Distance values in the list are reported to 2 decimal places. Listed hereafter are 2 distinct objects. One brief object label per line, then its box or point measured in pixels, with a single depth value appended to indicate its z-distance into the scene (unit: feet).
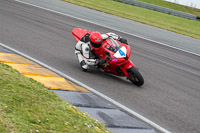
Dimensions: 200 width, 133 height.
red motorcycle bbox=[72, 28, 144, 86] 52.06
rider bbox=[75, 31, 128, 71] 53.83
